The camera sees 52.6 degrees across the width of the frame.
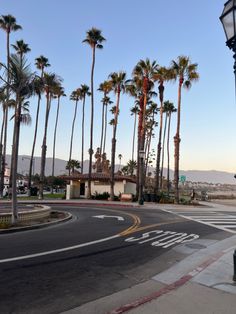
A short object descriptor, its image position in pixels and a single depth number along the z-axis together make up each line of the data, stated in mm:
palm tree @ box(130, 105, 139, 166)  48906
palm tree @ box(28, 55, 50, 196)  34249
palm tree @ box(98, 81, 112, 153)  30796
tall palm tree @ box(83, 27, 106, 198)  29977
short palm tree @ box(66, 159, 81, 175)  57190
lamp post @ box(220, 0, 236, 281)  4845
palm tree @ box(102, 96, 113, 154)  50598
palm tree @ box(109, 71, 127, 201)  30016
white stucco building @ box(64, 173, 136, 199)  30486
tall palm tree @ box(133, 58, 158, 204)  27092
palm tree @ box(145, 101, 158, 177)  45842
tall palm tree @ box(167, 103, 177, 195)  45398
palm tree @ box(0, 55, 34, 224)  11101
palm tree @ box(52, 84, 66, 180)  45558
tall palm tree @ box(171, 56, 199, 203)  25708
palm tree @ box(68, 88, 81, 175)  50099
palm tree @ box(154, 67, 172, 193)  27346
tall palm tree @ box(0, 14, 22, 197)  32491
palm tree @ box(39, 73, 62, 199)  31653
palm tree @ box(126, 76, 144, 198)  28963
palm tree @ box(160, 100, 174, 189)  45063
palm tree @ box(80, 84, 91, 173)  44088
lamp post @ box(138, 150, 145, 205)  23759
